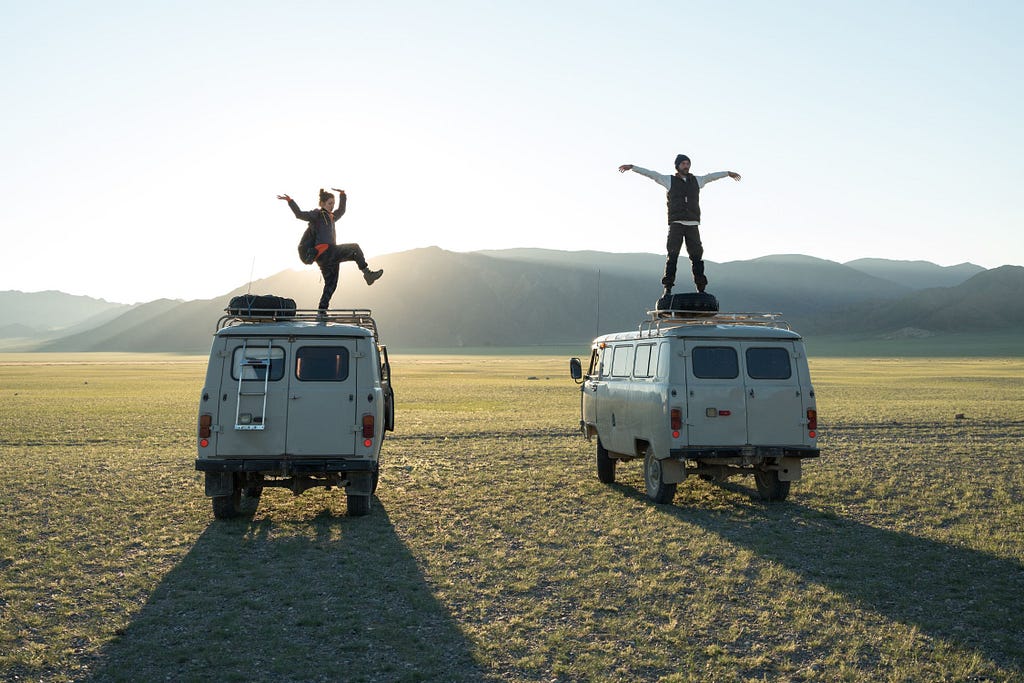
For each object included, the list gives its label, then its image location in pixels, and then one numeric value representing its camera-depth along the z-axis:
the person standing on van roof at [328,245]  13.98
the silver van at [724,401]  12.41
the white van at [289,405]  11.70
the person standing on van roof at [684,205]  14.76
